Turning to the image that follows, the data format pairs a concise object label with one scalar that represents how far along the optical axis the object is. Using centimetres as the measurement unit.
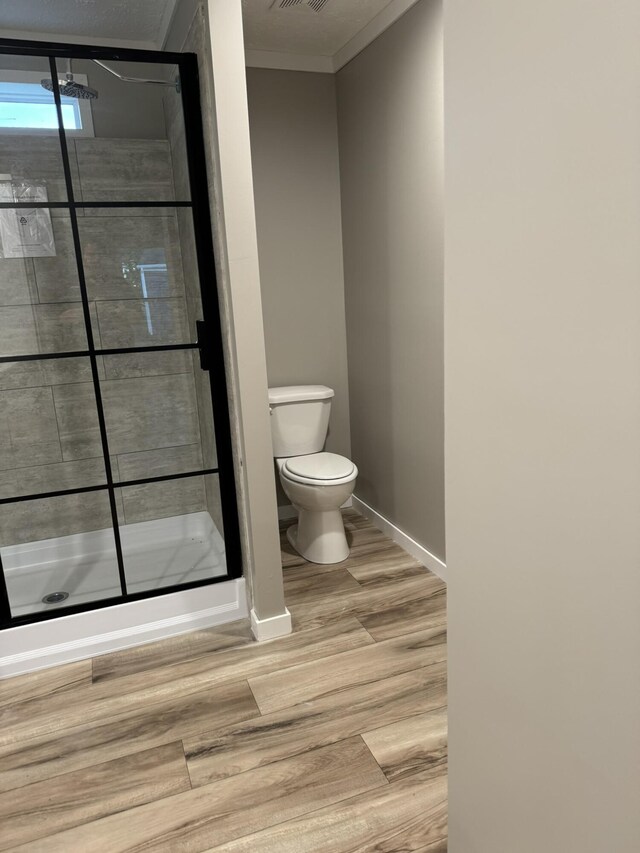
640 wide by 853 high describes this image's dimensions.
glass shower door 218
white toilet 288
